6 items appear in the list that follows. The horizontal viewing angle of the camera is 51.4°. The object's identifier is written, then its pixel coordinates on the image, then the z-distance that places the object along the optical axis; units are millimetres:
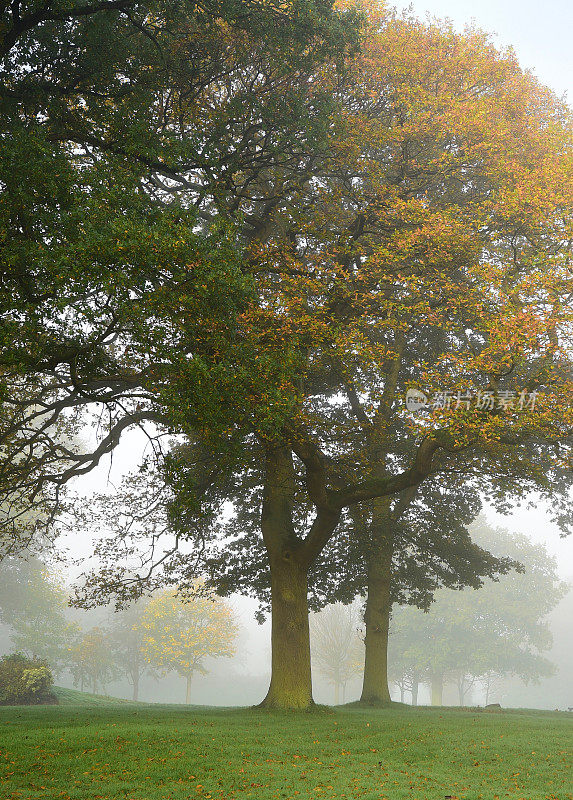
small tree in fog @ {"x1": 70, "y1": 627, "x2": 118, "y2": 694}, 51031
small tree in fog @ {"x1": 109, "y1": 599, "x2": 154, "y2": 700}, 54188
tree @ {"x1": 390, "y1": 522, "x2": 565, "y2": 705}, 50688
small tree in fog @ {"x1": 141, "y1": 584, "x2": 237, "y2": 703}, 48938
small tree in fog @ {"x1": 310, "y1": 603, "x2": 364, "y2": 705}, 55281
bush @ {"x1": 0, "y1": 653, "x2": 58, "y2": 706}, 26469
